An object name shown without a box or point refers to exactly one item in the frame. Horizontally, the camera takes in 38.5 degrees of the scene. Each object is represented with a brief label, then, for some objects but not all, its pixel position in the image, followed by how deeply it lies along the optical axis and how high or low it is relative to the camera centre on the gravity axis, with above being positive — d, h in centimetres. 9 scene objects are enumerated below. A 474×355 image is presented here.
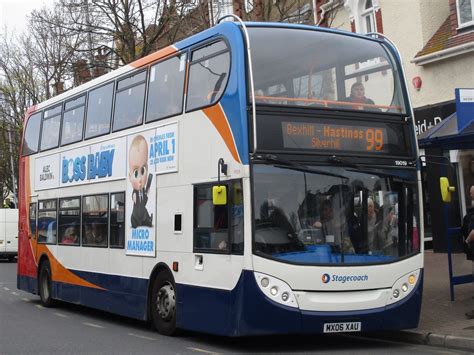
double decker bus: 811 +86
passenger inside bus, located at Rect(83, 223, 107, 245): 1196 +45
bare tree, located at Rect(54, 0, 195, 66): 2498 +877
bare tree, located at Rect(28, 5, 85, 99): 2605 +913
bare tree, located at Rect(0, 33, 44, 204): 3666 +947
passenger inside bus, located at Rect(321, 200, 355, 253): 833 +29
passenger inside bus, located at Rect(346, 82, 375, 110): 890 +201
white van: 3328 +141
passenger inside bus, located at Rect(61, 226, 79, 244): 1317 +47
